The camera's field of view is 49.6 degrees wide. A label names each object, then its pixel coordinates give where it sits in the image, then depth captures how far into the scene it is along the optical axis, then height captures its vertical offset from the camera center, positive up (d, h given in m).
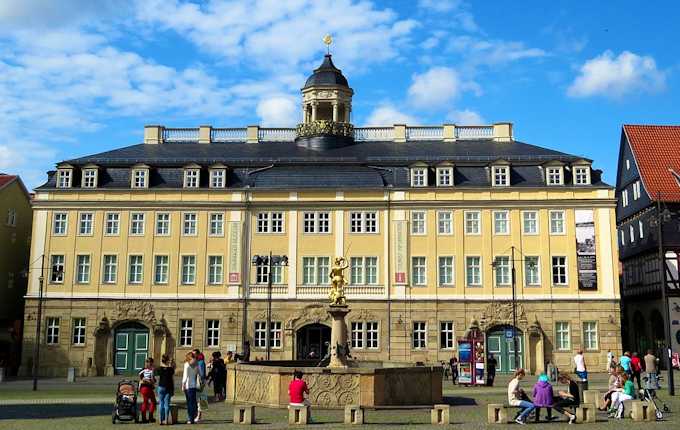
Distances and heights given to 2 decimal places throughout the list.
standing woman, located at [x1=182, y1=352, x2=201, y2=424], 19.06 -1.45
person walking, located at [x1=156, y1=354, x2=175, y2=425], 19.00 -1.54
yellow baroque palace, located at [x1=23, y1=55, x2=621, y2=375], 43.97 +4.44
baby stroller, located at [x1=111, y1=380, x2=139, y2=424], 19.48 -1.92
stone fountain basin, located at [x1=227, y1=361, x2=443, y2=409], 22.20 -1.67
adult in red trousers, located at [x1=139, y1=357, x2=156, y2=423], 19.83 -1.64
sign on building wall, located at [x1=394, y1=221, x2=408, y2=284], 44.62 +4.72
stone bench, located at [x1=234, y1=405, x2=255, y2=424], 18.78 -2.13
